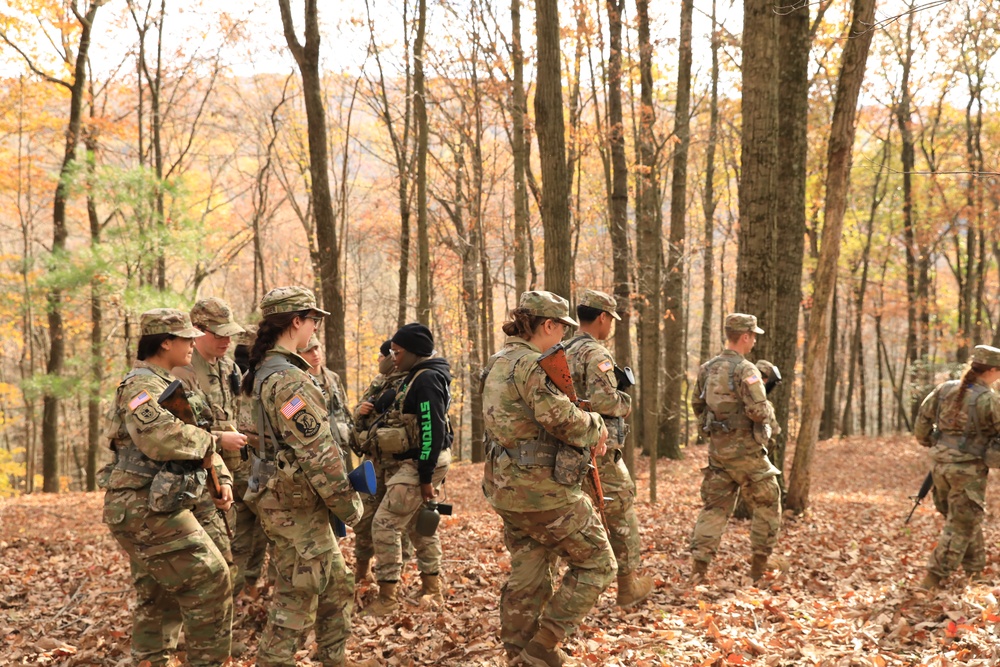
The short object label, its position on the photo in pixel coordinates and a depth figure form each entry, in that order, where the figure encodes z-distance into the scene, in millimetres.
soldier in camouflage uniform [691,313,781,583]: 6113
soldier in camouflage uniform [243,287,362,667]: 3555
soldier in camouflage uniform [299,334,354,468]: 5277
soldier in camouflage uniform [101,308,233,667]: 3723
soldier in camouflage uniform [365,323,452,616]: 5289
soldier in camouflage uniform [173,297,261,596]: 4934
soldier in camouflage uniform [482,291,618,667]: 3934
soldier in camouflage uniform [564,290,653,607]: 4895
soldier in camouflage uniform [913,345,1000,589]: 5855
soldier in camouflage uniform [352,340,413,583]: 5492
